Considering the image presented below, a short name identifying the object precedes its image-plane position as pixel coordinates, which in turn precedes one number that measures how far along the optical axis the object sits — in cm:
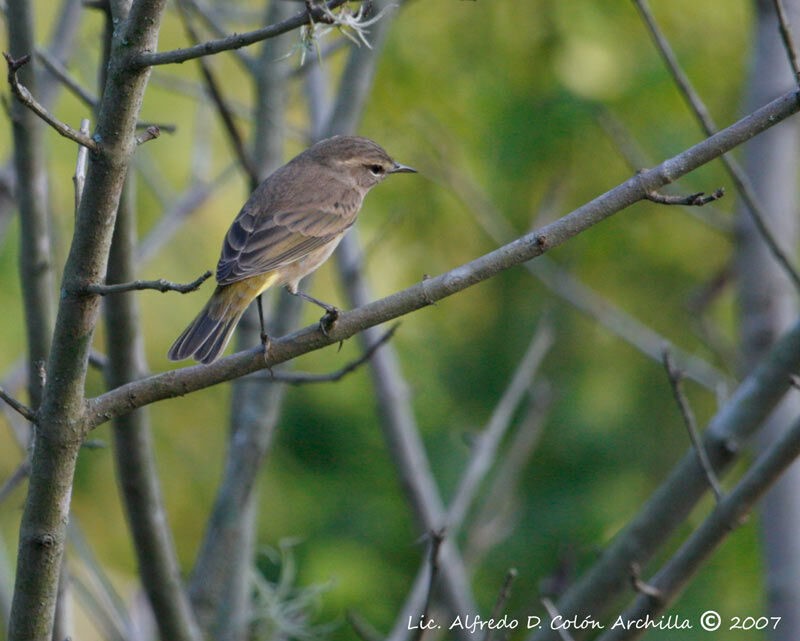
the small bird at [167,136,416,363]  722
